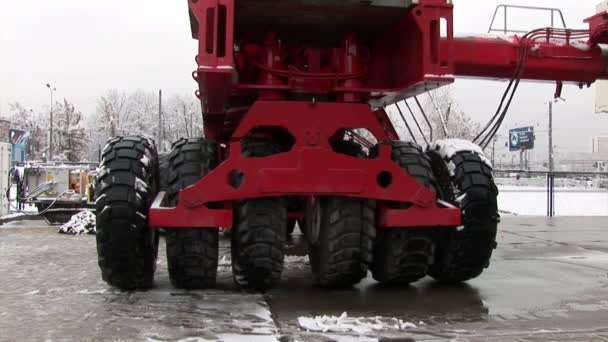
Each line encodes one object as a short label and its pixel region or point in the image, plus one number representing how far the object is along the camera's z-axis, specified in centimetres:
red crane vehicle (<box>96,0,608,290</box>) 477
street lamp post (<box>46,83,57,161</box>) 5359
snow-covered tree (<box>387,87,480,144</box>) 4006
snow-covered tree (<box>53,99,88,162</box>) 5688
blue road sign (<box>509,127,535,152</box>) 6650
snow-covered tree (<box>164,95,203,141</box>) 7302
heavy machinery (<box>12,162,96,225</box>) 1464
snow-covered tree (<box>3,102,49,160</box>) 7412
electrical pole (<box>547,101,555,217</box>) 1681
